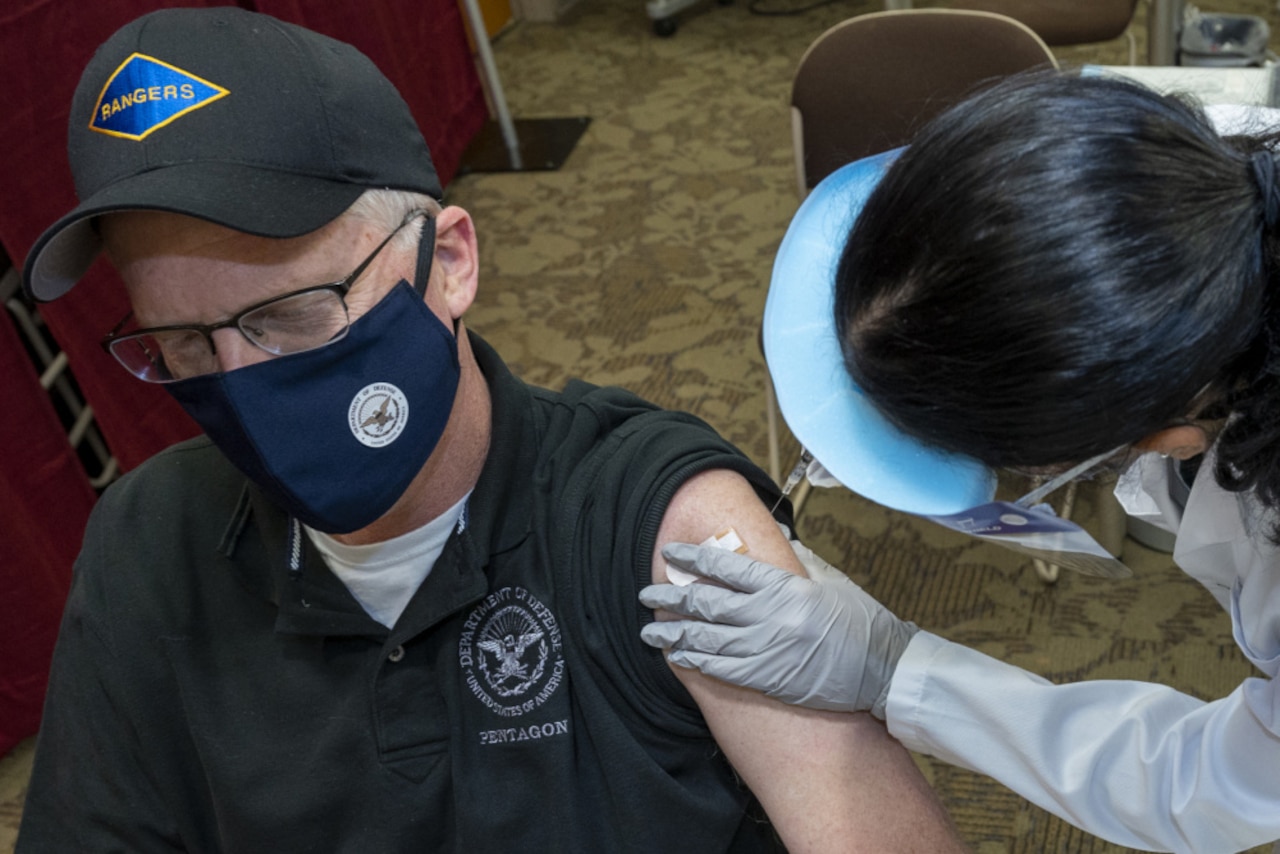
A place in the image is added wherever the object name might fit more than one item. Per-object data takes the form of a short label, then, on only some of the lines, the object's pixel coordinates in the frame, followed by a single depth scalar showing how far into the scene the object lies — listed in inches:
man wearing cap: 38.3
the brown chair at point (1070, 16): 125.8
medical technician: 30.4
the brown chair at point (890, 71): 82.3
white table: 75.0
